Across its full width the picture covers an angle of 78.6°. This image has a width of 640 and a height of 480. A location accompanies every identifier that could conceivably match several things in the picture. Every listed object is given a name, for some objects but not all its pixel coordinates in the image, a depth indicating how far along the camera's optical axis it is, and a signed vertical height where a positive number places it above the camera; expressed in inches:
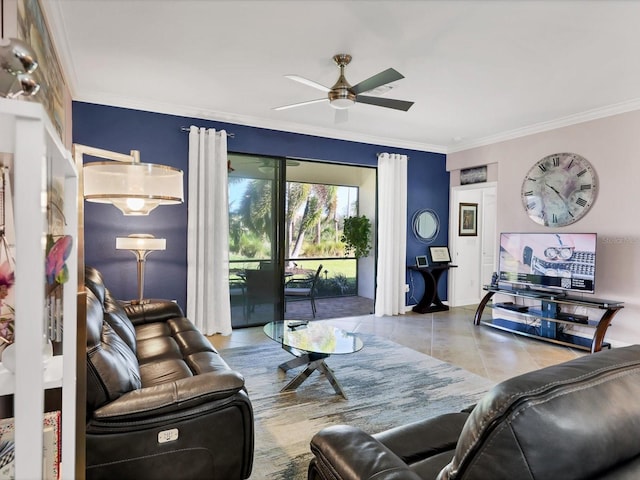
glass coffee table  116.8 -33.3
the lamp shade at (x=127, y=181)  70.7 +10.0
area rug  90.1 -47.6
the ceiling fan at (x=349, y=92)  108.9 +42.7
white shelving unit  26.0 -2.5
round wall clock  177.8 +23.5
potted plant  275.0 +1.4
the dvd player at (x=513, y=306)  193.8 -34.9
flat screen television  168.6 -10.6
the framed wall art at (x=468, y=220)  268.3 +12.2
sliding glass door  197.2 -1.3
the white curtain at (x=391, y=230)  230.2 +4.2
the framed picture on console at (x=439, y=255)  250.7 -11.3
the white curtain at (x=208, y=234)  178.4 +1.0
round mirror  249.3 +8.0
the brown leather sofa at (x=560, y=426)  26.9 -13.5
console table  240.2 -32.7
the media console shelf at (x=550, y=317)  159.9 -36.2
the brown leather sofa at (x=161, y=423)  60.6 -30.5
